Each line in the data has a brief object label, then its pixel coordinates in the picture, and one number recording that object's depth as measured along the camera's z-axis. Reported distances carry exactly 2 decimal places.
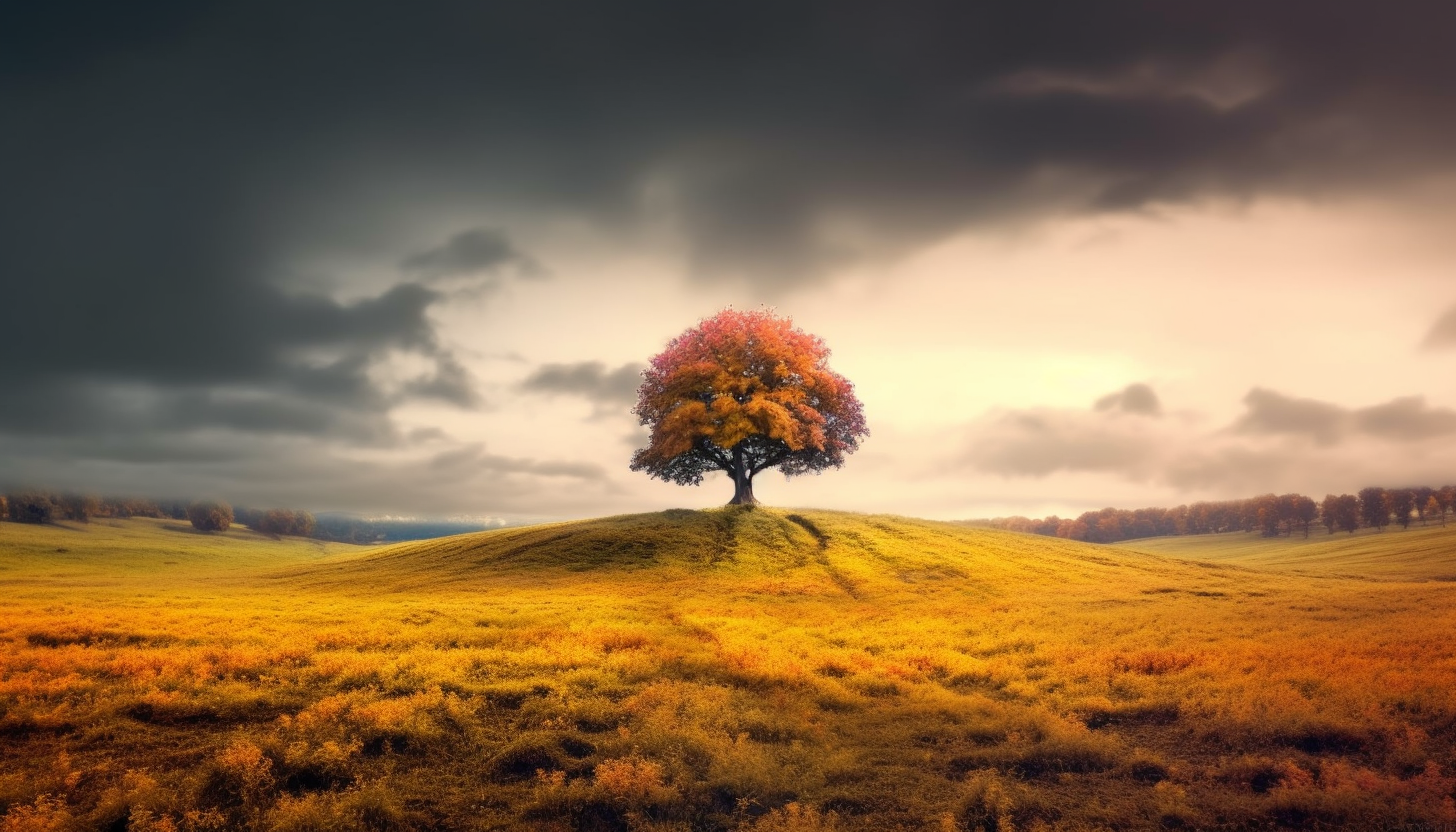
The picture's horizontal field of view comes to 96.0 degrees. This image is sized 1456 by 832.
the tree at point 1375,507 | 117.19
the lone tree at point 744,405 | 44.72
